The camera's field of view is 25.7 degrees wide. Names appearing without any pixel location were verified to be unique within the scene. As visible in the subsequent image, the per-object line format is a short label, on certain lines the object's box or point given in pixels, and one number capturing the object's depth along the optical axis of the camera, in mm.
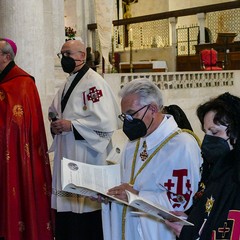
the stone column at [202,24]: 14894
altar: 14078
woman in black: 2062
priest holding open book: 2795
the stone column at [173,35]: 15513
